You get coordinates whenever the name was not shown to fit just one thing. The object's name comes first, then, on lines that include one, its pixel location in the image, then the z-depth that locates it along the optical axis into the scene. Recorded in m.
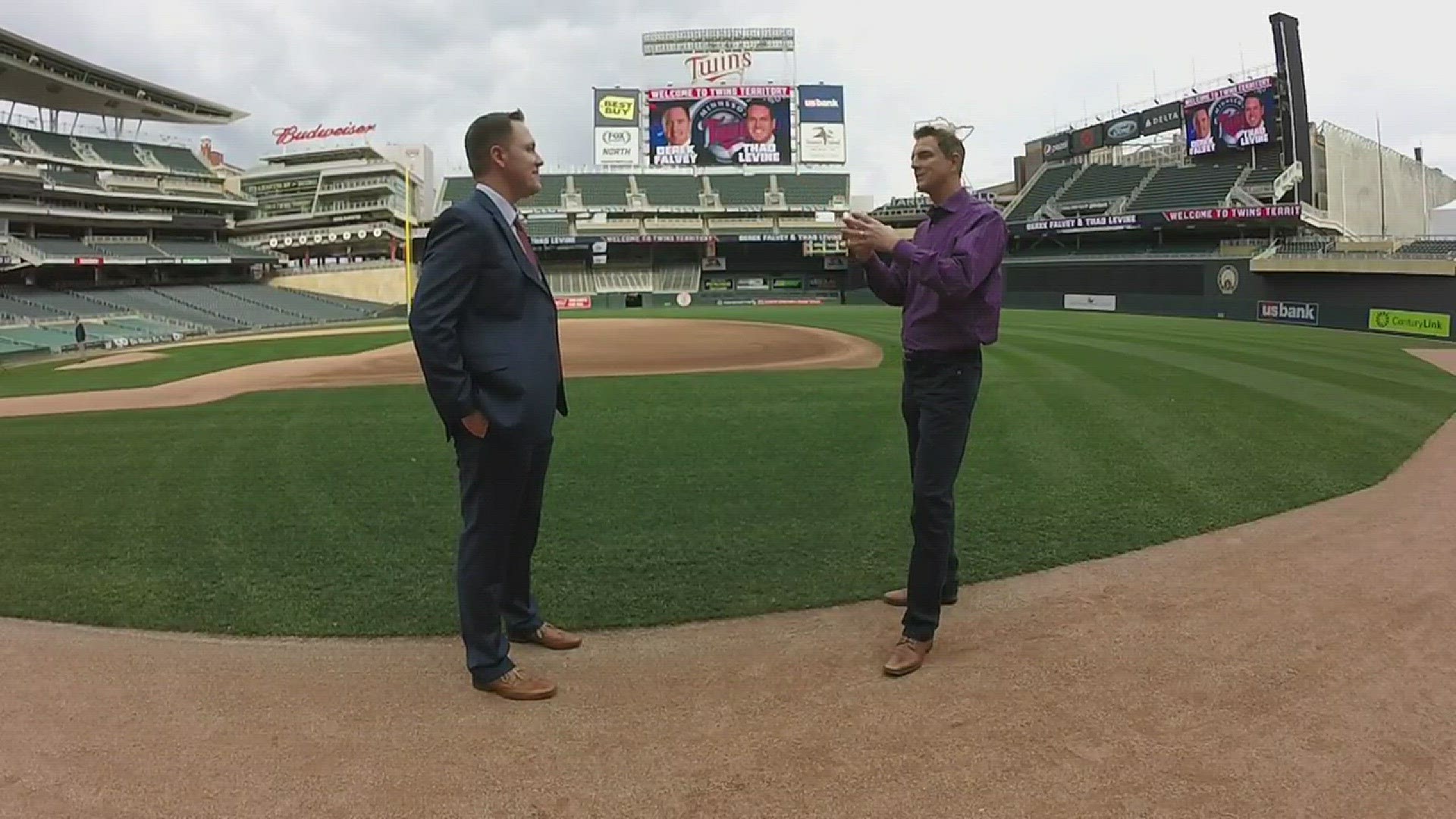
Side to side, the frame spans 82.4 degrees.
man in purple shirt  3.37
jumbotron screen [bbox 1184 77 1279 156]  42.22
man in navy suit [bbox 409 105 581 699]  3.01
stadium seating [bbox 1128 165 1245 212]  43.38
